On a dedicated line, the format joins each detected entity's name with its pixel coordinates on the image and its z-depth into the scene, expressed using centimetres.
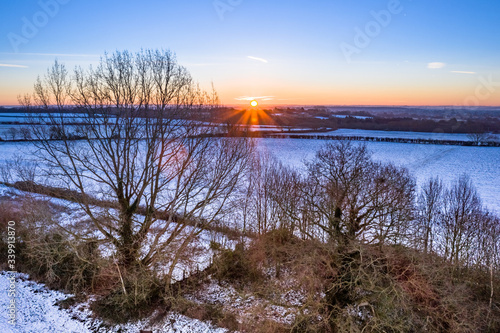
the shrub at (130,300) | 1788
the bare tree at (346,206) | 1623
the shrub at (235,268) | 2242
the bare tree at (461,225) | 2491
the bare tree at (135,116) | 1878
